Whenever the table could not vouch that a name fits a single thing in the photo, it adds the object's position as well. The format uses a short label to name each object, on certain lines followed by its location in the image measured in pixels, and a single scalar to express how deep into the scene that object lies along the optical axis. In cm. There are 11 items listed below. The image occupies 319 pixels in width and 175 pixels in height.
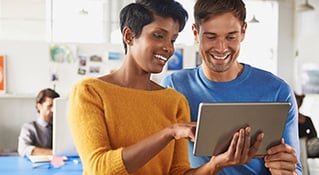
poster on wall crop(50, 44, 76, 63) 445
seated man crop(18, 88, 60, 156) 371
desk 244
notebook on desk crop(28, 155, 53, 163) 270
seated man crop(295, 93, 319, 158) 360
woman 104
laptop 242
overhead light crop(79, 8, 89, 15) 504
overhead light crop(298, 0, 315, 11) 585
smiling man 139
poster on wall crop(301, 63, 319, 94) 626
